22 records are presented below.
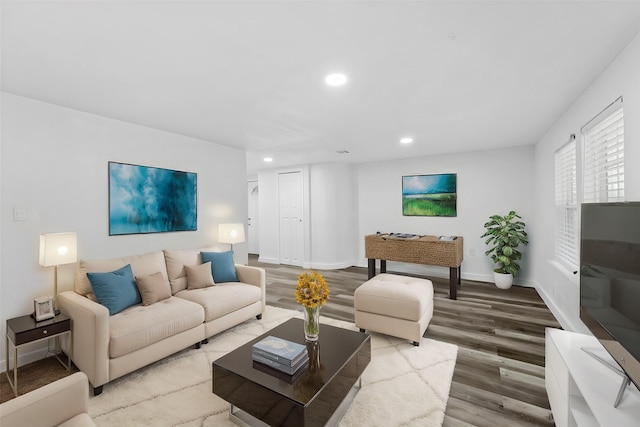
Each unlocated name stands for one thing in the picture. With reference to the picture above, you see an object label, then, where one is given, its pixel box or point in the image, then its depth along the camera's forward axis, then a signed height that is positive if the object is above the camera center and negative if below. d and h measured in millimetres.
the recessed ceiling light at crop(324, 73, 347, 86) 2150 +1034
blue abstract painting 3174 +174
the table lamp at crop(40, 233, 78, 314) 2414 -310
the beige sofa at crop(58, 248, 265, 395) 2141 -914
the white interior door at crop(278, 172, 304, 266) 6570 -120
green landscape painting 5375 +336
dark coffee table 1552 -1025
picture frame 2322 -782
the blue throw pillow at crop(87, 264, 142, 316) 2480 -681
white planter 4609 -1121
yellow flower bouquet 2021 -595
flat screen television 1254 -352
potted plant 4574 -534
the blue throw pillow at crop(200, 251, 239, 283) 3473 -657
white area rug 1864 -1339
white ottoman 2754 -969
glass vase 2090 -830
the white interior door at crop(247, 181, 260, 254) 8383 -86
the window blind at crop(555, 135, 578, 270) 3018 +71
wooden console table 4211 -631
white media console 1239 -863
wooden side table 2131 -901
